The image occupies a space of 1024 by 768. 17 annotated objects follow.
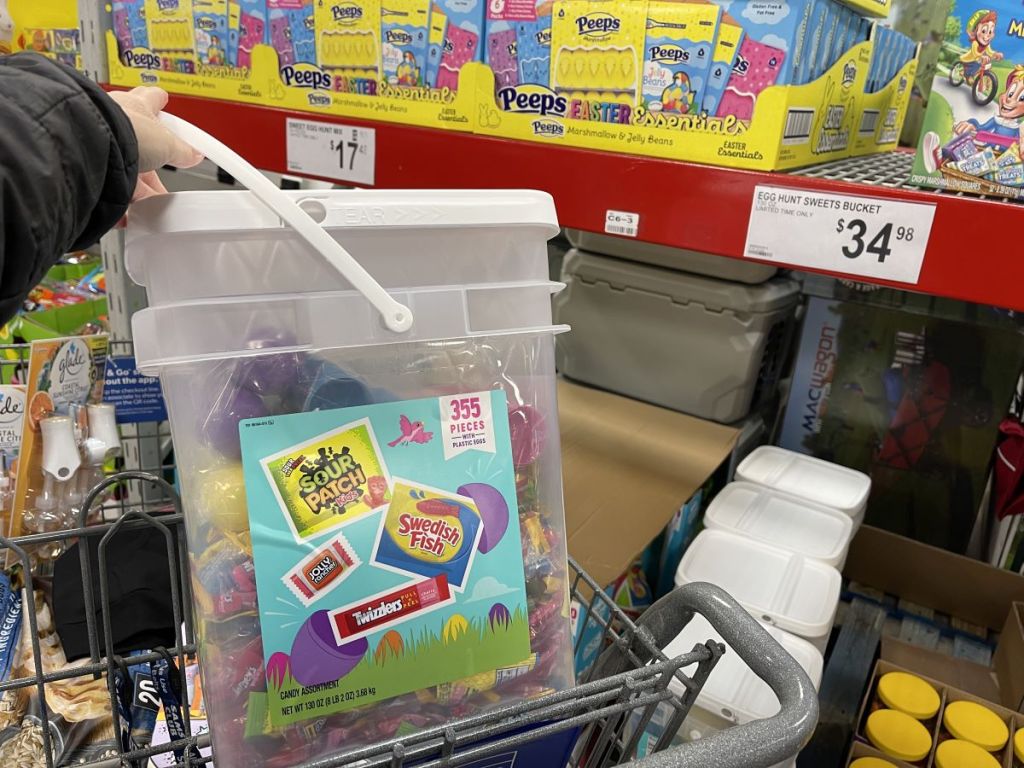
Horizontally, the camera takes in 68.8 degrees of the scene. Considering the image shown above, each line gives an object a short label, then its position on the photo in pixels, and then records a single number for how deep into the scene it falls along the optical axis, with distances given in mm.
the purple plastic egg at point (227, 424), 459
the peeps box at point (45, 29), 1261
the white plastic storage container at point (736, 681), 871
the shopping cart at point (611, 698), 386
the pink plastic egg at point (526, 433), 529
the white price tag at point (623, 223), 777
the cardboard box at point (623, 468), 1039
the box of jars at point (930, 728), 913
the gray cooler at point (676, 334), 1306
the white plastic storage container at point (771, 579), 985
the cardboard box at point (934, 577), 1264
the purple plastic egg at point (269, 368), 467
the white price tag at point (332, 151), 953
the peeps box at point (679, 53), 726
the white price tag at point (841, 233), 646
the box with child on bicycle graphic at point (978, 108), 597
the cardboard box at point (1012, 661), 1071
